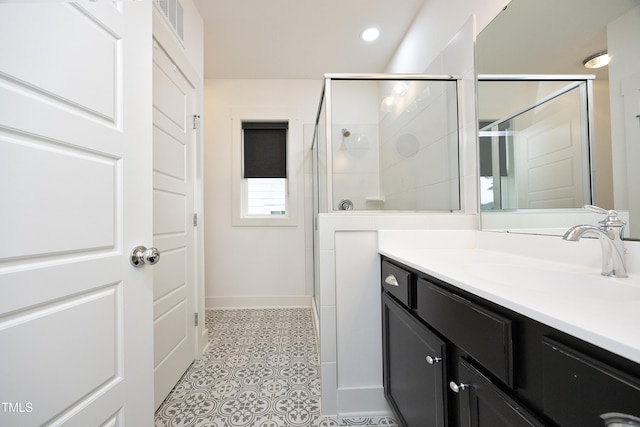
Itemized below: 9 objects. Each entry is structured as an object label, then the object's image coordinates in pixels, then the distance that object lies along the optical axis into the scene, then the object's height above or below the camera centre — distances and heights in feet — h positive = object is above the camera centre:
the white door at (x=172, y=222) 4.77 -0.04
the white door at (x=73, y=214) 1.76 +0.06
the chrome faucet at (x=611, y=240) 2.26 -0.24
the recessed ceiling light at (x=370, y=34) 7.52 +5.33
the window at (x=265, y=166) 9.92 +2.04
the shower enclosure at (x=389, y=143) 5.19 +1.67
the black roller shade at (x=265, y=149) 10.23 +2.71
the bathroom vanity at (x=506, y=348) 1.23 -0.86
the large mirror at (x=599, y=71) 2.39 +1.39
